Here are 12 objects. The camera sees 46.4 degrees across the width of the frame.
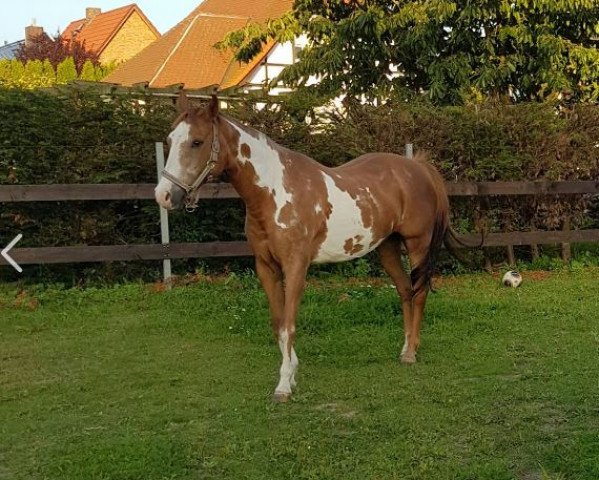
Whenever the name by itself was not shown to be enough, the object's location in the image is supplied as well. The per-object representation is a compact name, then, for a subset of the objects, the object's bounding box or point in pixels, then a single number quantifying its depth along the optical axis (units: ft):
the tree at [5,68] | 89.74
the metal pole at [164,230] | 28.22
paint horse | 15.25
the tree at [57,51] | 139.03
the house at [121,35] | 149.89
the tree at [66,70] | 110.24
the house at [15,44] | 173.64
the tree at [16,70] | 85.09
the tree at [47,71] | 101.60
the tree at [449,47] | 40.78
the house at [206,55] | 78.95
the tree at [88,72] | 115.01
